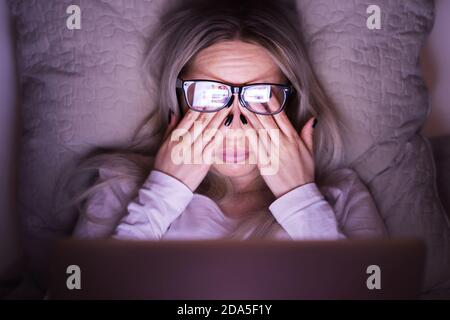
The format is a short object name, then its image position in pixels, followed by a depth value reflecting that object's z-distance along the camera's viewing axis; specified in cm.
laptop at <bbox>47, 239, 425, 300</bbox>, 76
